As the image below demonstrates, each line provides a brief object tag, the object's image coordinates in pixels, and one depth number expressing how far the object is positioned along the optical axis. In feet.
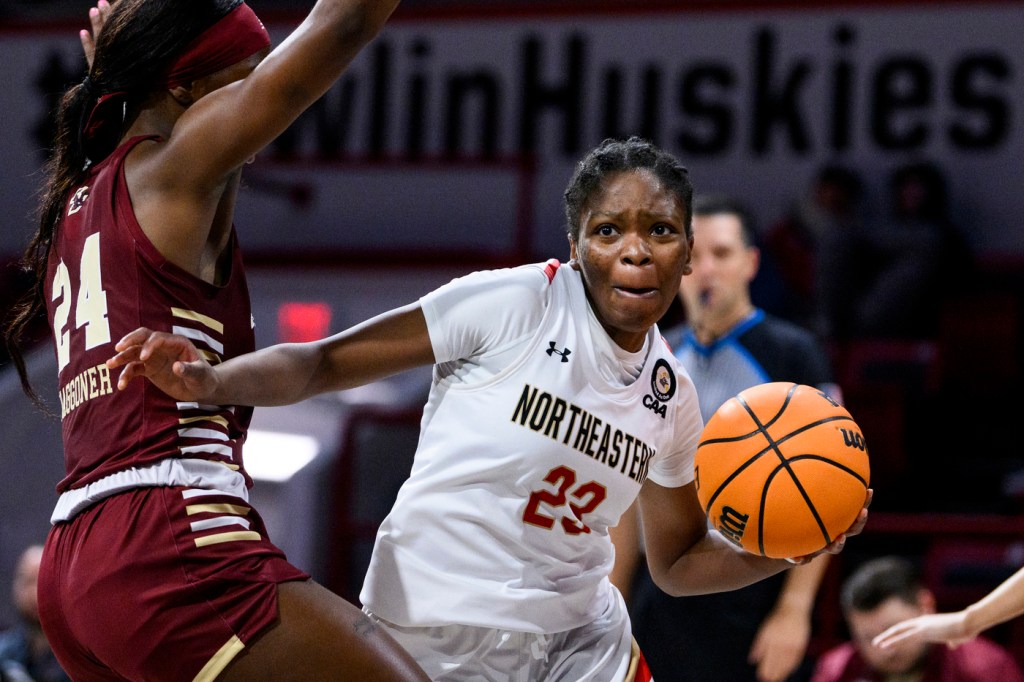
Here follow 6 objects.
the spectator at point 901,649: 29.50
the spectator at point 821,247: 53.21
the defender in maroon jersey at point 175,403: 13.87
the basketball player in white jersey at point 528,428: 16.01
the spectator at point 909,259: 52.08
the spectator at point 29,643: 39.01
